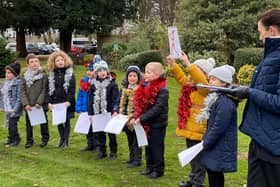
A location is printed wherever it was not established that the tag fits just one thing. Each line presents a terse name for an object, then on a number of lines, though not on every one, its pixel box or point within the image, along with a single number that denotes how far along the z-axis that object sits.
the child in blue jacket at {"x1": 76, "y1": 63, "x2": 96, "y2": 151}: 7.29
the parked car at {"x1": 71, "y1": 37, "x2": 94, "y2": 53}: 38.97
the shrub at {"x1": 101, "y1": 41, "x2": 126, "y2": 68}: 23.75
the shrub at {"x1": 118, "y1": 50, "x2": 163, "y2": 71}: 20.25
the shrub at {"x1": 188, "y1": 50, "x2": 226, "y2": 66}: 16.76
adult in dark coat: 3.33
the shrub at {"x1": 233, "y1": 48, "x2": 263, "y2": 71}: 15.89
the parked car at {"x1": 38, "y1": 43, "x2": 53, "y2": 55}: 41.30
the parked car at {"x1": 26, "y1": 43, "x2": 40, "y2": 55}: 41.28
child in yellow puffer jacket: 5.21
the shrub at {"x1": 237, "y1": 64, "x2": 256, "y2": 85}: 15.42
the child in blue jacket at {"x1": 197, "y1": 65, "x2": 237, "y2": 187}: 4.51
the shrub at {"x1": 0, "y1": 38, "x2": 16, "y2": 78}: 19.16
